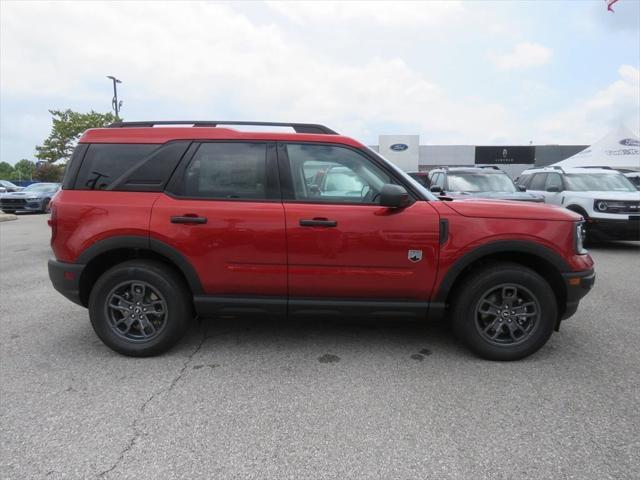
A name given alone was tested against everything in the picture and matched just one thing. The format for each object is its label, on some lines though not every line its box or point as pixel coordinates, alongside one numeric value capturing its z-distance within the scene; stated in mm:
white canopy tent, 21609
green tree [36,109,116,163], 43906
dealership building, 41594
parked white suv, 8539
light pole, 30086
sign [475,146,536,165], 41562
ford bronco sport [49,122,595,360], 3311
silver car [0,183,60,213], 19188
